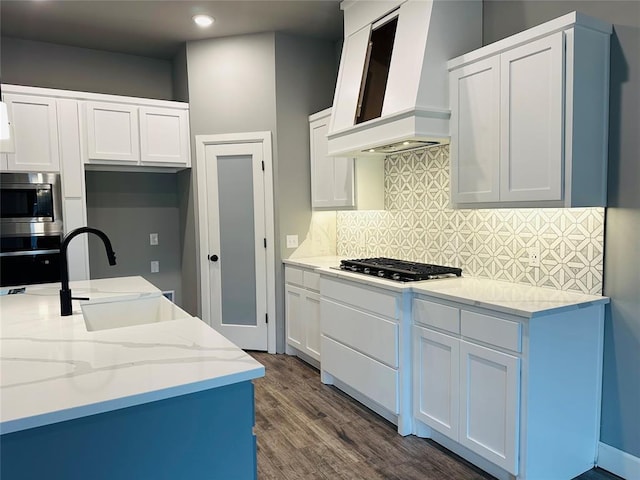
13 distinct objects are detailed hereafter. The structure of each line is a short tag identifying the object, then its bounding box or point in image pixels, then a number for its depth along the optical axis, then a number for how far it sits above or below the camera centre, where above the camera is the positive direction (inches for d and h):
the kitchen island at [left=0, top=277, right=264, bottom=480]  42.6 -19.4
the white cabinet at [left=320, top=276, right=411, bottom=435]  108.4 -35.1
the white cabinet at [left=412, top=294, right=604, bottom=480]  82.6 -34.3
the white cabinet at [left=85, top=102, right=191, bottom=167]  162.1 +30.6
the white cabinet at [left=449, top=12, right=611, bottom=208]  85.2 +18.9
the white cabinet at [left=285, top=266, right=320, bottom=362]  150.9 -33.5
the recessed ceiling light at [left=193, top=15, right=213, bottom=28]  151.1 +66.1
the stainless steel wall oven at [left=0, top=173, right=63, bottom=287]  140.4 -2.9
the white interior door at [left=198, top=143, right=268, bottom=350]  172.4 -11.0
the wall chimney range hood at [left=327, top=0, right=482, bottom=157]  107.5 +36.6
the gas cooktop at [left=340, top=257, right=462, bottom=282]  111.7 -14.8
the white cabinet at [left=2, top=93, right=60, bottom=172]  148.2 +28.4
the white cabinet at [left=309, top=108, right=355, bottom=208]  151.0 +14.2
